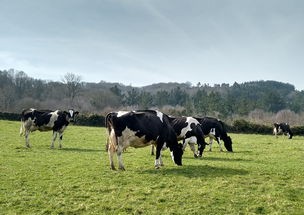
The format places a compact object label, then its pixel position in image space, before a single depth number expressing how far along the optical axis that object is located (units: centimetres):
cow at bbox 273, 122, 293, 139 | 5396
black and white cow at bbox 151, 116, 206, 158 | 2134
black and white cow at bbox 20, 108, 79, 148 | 2672
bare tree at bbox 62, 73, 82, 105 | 12650
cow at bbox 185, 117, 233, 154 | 2714
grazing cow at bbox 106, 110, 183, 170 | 1570
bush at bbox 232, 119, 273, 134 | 6881
